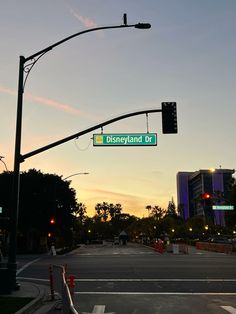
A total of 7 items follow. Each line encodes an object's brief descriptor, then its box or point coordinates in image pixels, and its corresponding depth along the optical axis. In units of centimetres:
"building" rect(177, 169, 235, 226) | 12527
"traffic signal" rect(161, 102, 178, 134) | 1276
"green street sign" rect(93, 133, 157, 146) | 1347
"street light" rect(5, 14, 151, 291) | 1124
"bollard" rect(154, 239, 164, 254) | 3477
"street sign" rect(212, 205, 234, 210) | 3535
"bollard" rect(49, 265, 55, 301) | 1021
